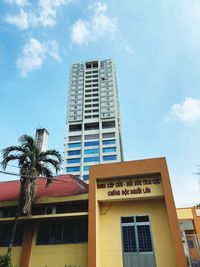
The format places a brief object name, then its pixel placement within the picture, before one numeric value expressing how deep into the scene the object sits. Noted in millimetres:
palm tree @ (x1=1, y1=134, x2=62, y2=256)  13230
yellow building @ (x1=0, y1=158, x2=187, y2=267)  12336
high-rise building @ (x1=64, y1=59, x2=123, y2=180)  71812
